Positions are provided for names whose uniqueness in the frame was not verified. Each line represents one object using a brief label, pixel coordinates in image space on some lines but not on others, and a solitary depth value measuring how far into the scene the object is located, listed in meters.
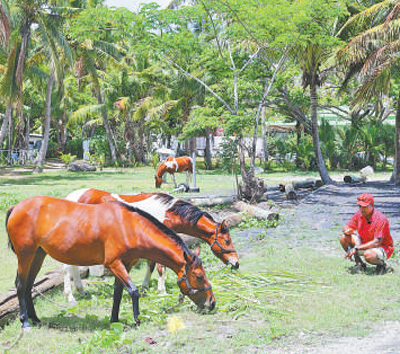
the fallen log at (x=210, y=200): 15.46
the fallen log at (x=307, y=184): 22.98
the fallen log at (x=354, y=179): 24.42
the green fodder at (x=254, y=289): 6.25
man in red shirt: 7.51
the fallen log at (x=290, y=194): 18.53
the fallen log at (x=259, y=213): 12.98
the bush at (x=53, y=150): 46.76
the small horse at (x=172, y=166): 20.84
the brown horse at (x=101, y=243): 5.58
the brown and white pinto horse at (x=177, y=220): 7.02
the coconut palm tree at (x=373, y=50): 18.05
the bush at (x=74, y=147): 48.44
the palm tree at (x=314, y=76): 21.84
